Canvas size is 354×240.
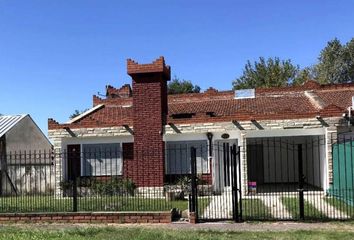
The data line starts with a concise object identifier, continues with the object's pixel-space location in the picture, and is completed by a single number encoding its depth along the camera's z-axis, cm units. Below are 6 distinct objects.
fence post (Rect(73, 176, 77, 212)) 1406
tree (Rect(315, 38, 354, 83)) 4947
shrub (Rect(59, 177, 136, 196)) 2038
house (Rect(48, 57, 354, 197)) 2162
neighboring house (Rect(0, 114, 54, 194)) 2444
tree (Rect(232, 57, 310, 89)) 5241
